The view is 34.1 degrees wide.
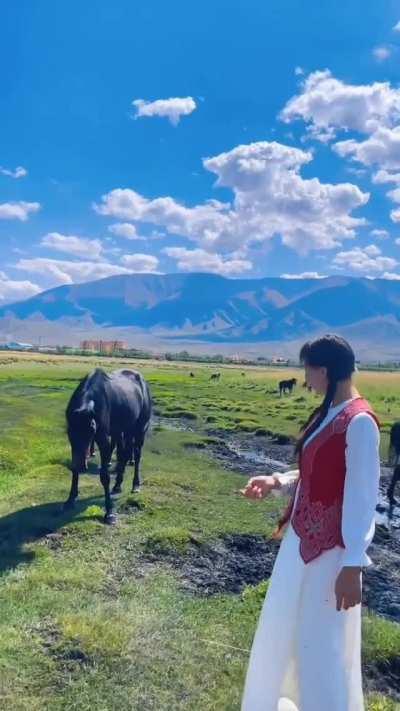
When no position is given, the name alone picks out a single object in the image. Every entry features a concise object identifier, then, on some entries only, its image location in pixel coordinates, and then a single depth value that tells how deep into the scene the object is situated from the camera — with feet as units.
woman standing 12.99
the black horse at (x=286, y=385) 155.02
